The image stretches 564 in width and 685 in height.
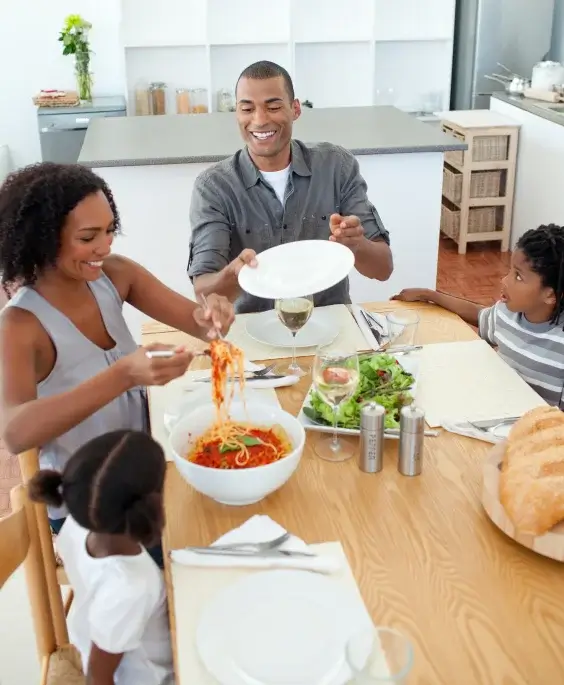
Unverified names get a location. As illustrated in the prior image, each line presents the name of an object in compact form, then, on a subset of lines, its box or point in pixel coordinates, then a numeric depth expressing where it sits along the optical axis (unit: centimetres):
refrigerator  531
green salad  148
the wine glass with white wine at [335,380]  139
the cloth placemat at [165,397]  151
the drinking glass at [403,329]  185
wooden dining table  98
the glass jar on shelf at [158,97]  564
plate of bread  111
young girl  109
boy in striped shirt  185
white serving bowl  122
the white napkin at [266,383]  165
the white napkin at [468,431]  144
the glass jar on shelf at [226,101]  571
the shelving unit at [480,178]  466
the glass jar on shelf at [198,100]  572
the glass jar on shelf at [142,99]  566
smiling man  224
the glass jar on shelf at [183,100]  567
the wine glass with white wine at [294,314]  172
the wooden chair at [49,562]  140
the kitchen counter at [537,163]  433
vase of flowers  536
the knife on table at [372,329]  185
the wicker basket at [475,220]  490
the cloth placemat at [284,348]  182
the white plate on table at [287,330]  186
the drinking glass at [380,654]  88
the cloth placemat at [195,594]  97
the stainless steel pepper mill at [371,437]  133
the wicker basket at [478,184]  476
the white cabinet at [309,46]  560
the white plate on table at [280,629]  95
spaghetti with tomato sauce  131
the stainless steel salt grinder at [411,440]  132
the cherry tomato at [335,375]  139
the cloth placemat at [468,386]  153
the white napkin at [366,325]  183
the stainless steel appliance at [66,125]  543
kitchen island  317
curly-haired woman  149
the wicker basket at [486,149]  466
